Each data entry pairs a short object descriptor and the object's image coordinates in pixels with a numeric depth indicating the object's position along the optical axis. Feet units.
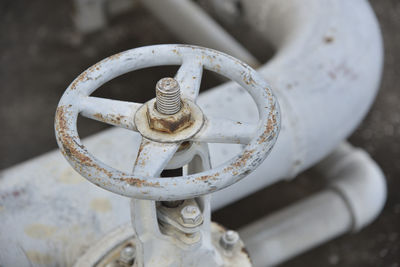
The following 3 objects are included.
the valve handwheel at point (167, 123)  2.62
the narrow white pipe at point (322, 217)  5.80
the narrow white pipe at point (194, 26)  6.93
